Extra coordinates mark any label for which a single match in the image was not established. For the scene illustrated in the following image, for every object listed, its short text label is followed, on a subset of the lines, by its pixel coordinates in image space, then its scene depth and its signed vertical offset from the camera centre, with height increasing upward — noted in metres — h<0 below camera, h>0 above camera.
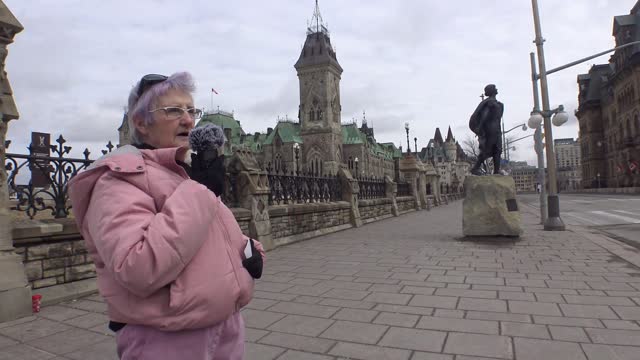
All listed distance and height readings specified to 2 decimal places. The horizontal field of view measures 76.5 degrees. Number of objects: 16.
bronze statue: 10.77 +1.73
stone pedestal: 10.11 -0.47
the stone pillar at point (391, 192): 22.05 +0.05
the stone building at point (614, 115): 48.03 +9.92
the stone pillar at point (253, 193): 9.55 +0.15
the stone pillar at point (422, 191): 29.04 +0.05
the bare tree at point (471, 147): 58.04 +6.50
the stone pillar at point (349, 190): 15.48 +0.19
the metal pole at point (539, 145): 14.05 +1.56
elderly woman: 1.28 -0.17
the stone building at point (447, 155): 128.25 +11.89
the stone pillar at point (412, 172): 27.73 +1.38
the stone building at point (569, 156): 150.88 +12.33
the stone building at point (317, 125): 74.31 +14.05
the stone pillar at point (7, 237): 4.61 -0.33
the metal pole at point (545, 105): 13.13 +2.64
